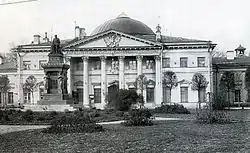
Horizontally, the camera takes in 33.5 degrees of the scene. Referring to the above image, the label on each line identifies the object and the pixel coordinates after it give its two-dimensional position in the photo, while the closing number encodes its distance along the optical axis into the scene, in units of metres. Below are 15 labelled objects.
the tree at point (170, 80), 51.22
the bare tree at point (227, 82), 55.71
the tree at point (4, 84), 52.50
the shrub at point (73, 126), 15.78
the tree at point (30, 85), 52.05
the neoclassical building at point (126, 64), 53.25
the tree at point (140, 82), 50.12
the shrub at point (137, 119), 18.98
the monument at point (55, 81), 31.83
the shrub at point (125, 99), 34.41
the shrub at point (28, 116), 23.55
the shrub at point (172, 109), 33.38
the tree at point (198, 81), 50.69
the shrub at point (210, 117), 19.97
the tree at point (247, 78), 55.09
